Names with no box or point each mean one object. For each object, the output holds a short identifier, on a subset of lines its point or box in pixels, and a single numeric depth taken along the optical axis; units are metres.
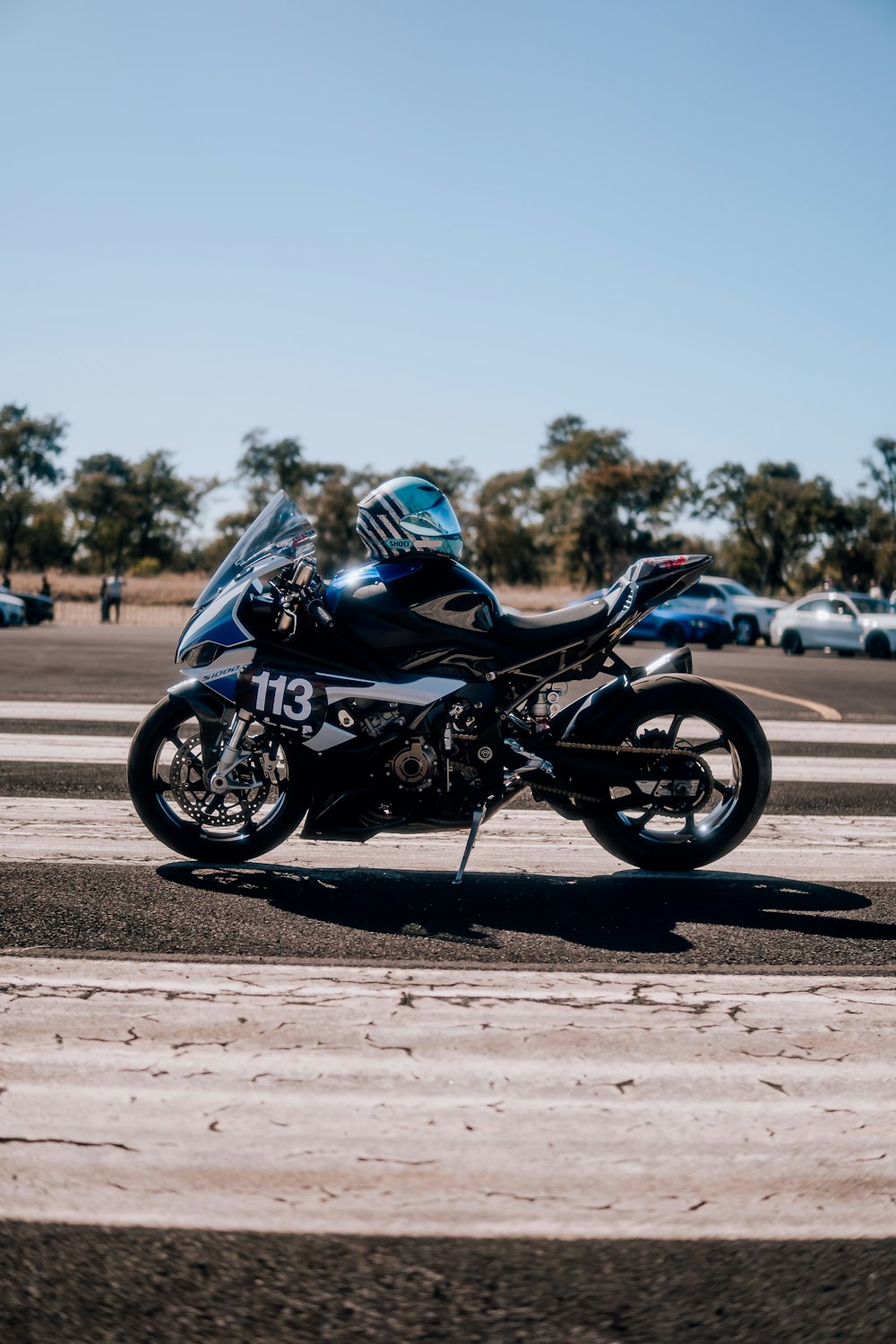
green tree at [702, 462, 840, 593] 76.25
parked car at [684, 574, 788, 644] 35.53
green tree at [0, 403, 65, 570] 93.19
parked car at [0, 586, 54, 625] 37.62
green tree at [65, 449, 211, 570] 98.06
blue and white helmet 5.12
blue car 31.94
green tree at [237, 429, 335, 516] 91.75
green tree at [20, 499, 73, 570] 96.50
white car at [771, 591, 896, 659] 28.39
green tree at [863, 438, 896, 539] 84.56
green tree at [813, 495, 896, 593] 75.12
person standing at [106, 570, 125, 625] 42.56
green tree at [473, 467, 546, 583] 88.94
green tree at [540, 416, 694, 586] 74.94
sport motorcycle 5.06
